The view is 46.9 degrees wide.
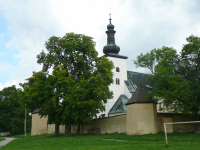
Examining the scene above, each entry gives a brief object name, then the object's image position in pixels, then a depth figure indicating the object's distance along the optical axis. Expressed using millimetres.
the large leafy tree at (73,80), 25828
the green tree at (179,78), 22500
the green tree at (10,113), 50375
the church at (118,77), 42003
